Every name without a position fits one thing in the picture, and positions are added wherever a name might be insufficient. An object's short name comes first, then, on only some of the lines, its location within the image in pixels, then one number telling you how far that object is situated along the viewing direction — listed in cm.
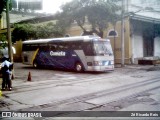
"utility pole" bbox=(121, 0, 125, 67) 2298
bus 1825
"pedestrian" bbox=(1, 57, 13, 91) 1134
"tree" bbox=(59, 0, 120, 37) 2317
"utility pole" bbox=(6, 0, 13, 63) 1460
